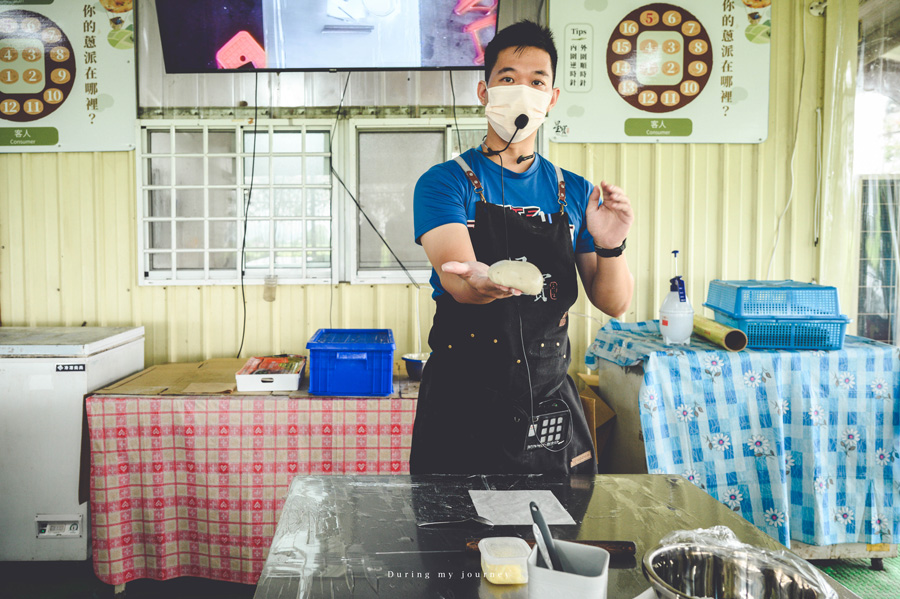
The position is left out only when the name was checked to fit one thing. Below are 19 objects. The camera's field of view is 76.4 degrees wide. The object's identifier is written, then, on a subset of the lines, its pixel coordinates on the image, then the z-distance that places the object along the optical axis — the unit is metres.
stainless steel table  0.93
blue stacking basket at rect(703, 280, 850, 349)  2.61
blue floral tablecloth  2.52
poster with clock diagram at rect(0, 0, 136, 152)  3.18
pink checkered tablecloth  2.61
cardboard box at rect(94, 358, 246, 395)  2.71
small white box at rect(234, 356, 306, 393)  2.73
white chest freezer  2.63
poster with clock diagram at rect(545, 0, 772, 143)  3.24
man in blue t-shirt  1.56
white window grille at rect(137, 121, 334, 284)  3.26
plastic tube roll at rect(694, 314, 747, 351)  2.56
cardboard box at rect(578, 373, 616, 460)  2.70
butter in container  0.92
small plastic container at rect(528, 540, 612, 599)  0.70
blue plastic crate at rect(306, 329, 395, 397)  2.69
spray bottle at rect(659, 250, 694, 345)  2.69
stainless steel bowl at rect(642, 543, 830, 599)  0.85
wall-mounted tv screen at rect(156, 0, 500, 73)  3.00
